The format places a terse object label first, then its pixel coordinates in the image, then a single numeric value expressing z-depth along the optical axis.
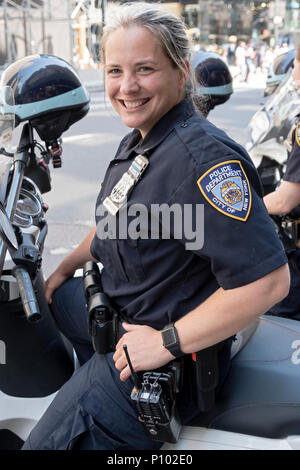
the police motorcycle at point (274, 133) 3.23
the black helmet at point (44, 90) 1.62
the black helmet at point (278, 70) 3.75
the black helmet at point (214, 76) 2.76
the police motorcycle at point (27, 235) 1.35
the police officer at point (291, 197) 2.29
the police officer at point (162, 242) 1.13
